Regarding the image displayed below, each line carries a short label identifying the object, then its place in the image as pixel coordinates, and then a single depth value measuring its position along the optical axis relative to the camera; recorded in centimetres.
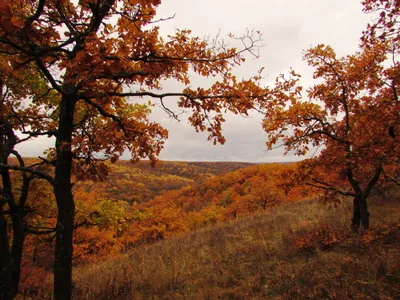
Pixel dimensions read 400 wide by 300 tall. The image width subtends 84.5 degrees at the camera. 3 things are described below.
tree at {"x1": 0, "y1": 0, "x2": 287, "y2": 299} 244
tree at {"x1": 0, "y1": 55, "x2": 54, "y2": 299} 485
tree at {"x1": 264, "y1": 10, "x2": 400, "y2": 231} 473
